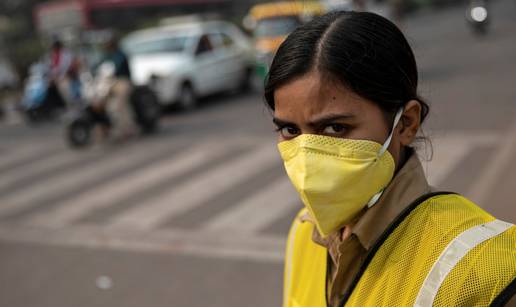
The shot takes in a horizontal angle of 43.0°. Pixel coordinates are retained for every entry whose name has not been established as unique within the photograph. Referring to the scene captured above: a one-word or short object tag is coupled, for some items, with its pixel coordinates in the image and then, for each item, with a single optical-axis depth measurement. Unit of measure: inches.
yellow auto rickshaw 599.5
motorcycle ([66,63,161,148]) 421.7
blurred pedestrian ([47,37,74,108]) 579.8
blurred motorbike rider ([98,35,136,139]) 419.2
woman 48.4
